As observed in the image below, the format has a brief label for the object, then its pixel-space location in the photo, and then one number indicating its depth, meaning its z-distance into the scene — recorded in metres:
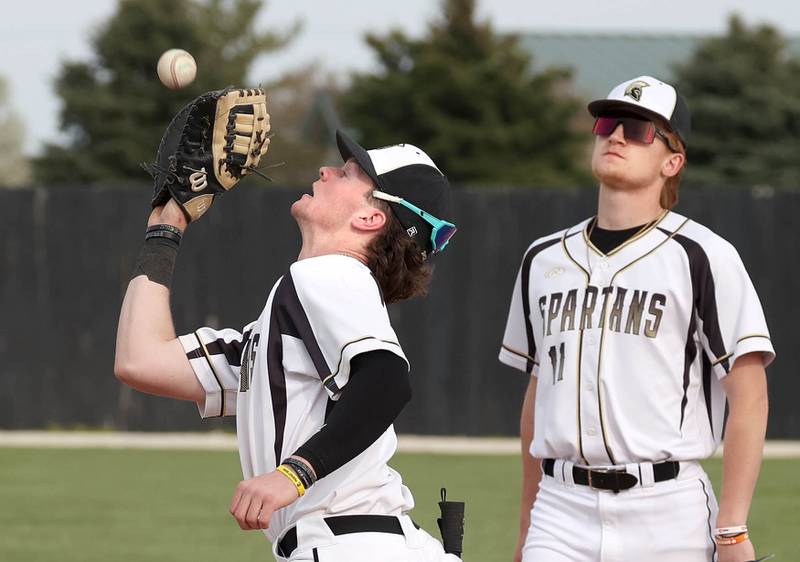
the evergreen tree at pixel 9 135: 96.62
